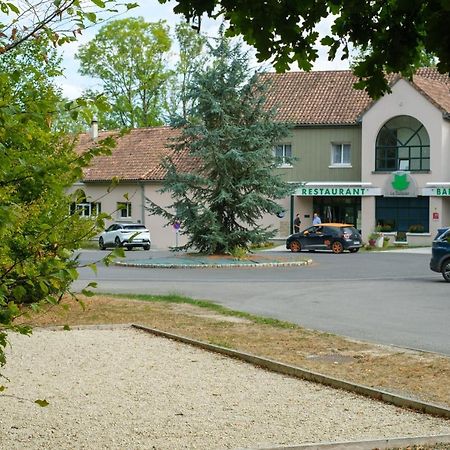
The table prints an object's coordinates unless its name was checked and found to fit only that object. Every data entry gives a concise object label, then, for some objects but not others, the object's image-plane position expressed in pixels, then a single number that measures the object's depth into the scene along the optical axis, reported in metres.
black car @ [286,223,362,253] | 46.06
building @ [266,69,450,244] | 52.31
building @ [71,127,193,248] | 56.34
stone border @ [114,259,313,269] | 34.75
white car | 51.01
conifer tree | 37.25
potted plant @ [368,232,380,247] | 50.34
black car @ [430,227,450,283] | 26.47
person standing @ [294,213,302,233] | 53.84
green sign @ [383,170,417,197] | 52.69
